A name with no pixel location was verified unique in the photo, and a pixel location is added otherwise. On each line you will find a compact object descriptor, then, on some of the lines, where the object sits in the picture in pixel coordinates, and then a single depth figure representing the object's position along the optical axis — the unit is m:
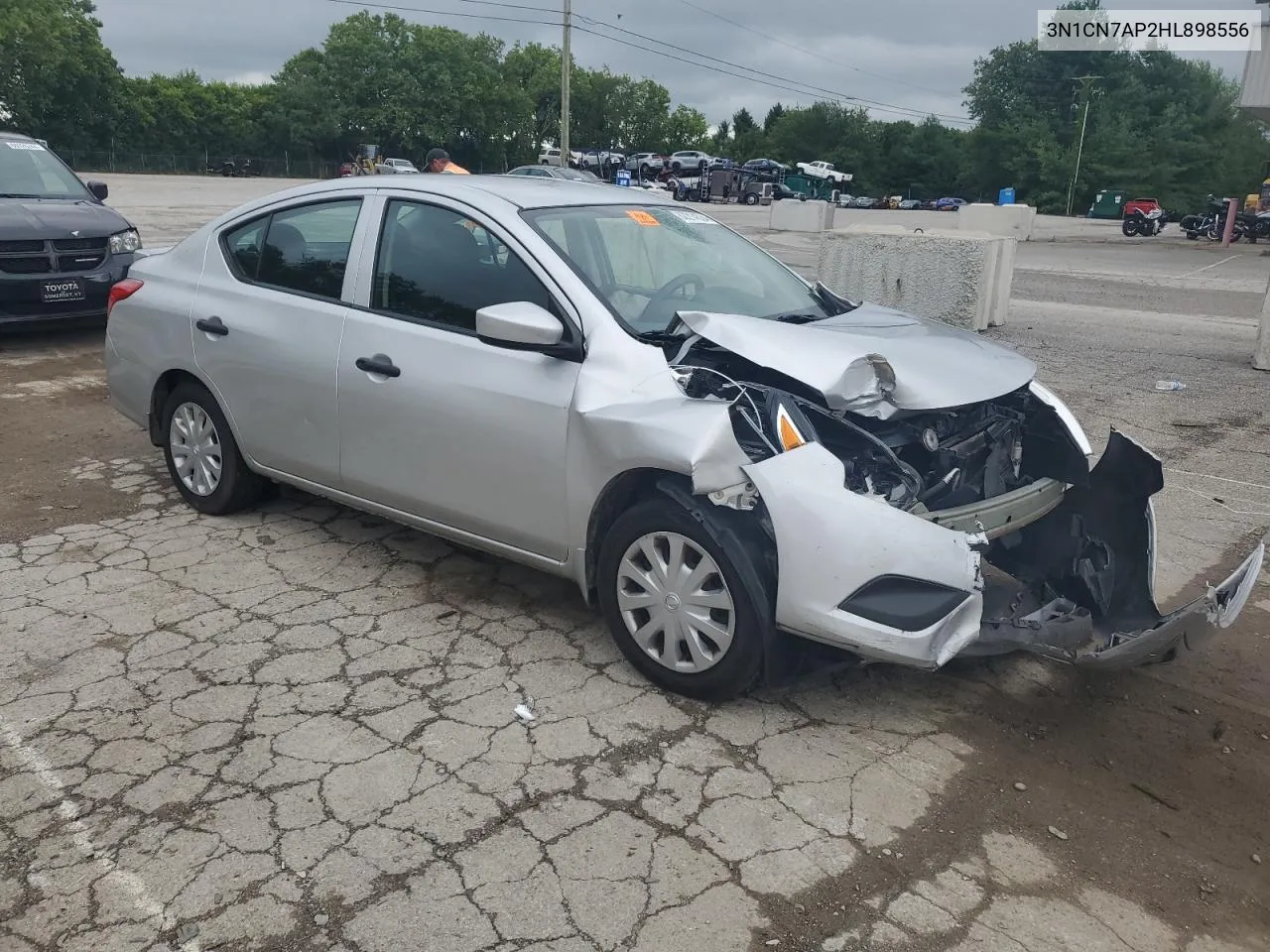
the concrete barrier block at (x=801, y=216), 26.66
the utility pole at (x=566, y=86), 45.78
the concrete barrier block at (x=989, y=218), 22.55
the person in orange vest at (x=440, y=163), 10.82
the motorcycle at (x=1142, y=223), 33.56
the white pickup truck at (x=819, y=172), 58.41
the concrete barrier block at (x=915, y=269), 10.26
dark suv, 8.56
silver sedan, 3.21
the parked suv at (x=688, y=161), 57.88
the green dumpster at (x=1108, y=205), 52.16
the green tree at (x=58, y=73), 60.09
